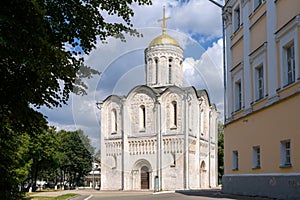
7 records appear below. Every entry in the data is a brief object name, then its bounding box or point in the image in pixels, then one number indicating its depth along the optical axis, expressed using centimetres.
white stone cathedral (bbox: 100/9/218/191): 5069
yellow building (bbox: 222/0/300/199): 1558
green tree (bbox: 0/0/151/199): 752
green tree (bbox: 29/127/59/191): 5162
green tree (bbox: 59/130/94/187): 6562
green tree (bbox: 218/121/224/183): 6465
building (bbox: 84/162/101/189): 8481
